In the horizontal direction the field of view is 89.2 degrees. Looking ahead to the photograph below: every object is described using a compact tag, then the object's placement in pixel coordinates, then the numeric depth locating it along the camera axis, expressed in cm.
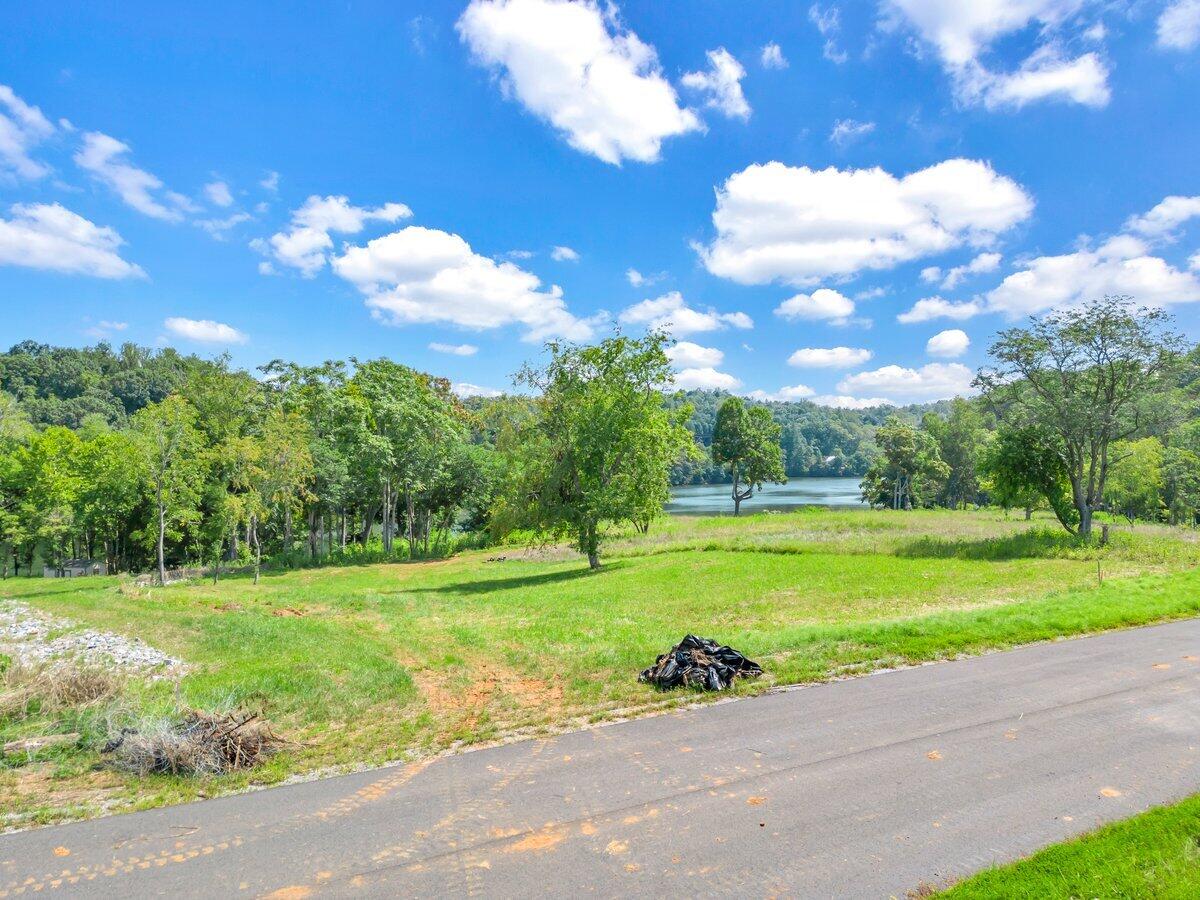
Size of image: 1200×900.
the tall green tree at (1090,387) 2503
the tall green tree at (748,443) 6091
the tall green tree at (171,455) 2595
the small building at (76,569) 3834
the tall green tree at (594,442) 2833
